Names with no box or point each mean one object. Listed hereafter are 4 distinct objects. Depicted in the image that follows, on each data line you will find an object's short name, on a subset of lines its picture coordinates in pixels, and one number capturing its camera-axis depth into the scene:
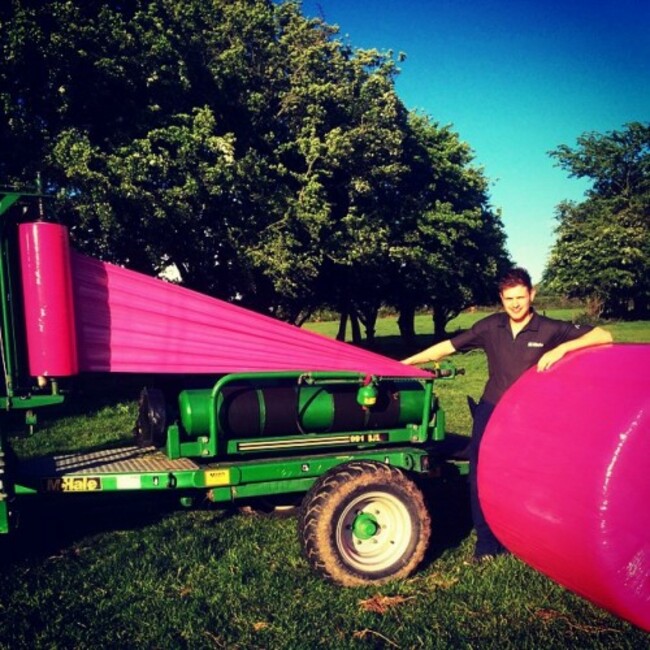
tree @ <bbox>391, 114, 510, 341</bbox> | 25.64
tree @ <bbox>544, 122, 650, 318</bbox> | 47.94
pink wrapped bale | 3.88
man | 5.20
